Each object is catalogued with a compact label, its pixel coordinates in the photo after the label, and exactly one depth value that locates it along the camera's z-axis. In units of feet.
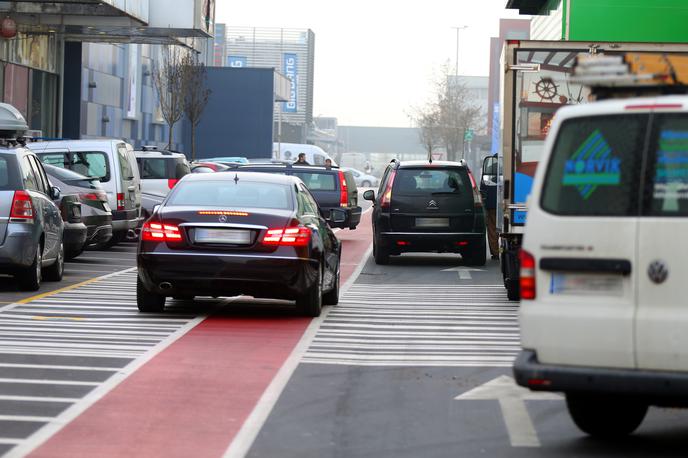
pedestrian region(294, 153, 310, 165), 114.33
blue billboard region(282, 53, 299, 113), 427.33
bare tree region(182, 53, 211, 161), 199.72
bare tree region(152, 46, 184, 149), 196.75
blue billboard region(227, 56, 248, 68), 472.89
